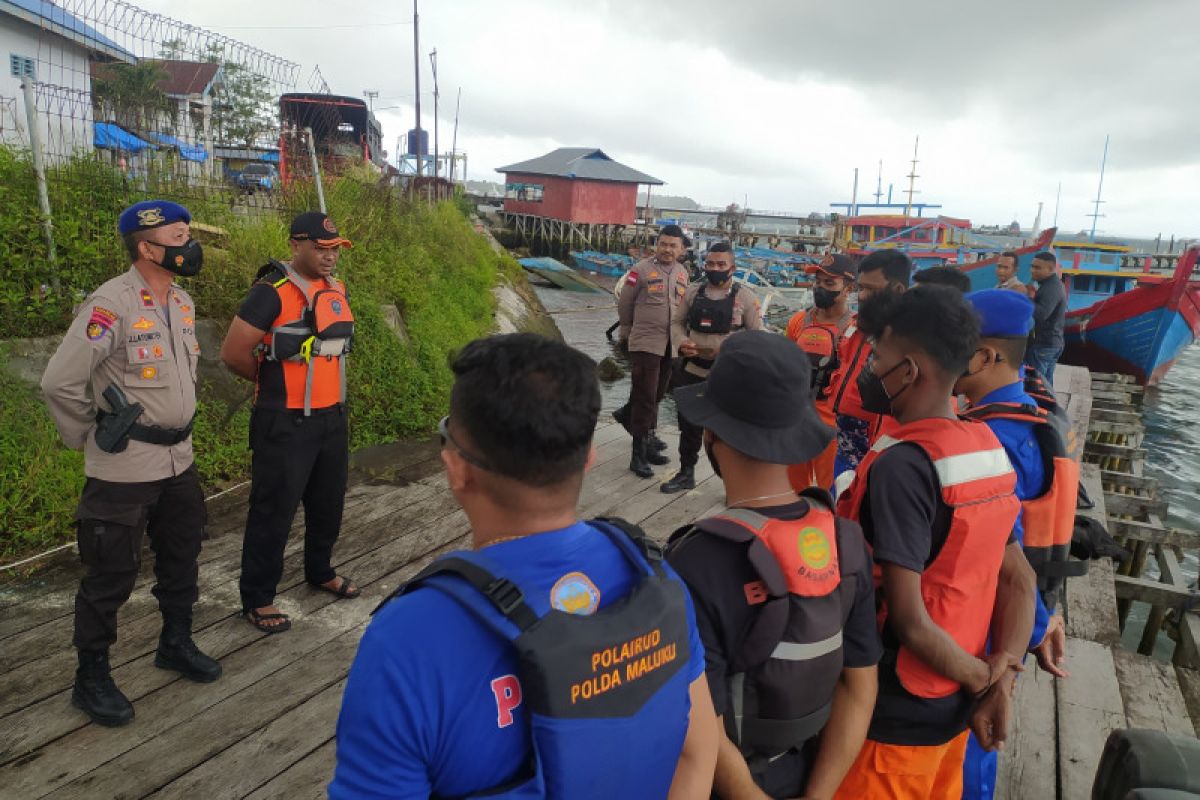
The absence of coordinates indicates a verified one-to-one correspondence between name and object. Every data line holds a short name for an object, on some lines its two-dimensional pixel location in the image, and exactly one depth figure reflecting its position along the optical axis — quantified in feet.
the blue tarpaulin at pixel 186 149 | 21.52
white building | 19.07
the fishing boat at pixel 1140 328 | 56.54
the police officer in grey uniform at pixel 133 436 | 8.88
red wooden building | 132.67
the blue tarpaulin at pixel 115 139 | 20.22
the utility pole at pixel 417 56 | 86.48
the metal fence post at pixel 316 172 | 22.16
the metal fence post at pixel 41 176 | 16.61
